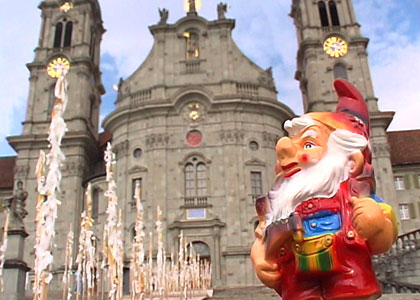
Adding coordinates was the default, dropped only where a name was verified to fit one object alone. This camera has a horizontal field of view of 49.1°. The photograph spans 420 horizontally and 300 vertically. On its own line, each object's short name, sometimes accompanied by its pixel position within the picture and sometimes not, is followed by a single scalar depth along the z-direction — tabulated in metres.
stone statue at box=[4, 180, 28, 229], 17.45
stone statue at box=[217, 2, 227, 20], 33.09
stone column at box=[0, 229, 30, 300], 16.19
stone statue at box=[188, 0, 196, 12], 34.90
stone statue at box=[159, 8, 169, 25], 33.25
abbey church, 27.44
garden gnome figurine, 4.57
